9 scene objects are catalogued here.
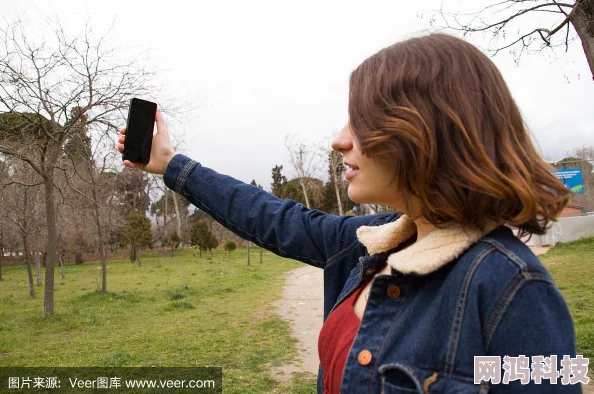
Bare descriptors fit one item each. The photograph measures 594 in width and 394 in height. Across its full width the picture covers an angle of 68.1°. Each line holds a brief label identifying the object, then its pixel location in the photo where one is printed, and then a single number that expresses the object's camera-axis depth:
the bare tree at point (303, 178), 30.70
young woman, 0.76
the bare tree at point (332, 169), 28.55
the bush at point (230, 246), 26.77
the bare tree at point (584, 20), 3.98
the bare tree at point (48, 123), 7.82
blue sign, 17.92
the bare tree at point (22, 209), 12.75
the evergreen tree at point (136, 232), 26.56
